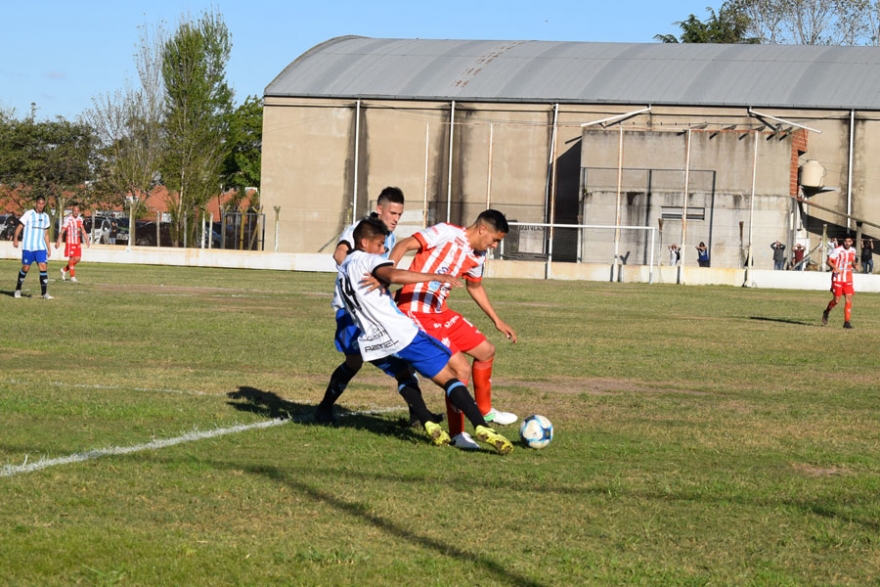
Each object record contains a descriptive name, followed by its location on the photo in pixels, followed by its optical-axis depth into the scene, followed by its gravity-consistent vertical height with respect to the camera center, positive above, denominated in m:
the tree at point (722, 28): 82.25 +15.14
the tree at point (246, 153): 79.88 +5.58
